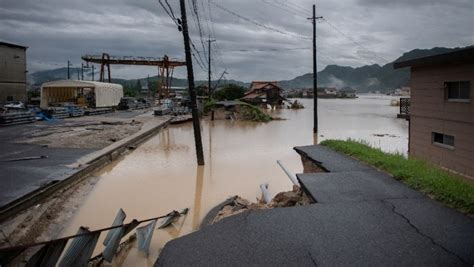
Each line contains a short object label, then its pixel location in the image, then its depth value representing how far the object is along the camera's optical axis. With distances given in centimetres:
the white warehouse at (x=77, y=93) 3978
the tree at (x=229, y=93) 6794
